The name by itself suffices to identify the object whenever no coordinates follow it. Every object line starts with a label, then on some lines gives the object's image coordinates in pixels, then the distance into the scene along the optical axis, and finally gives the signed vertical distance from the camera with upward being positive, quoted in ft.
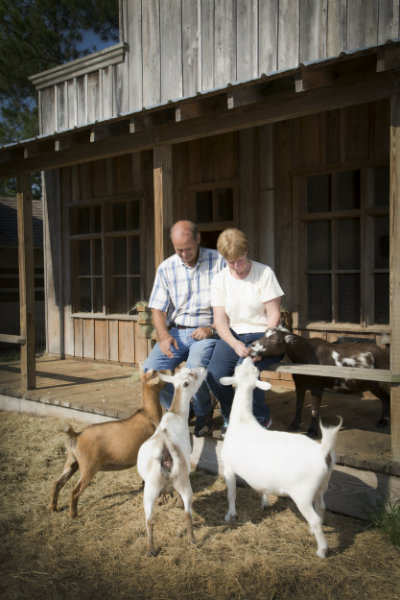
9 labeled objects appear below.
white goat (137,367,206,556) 10.62 -3.70
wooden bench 11.90 -2.10
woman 13.34 -0.72
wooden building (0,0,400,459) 14.10 +4.69
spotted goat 14.60 -2.22
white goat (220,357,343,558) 9.95 -3.48
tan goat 12.44 -3.81
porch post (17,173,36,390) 21.12 +0.26
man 14.66 -0.67
